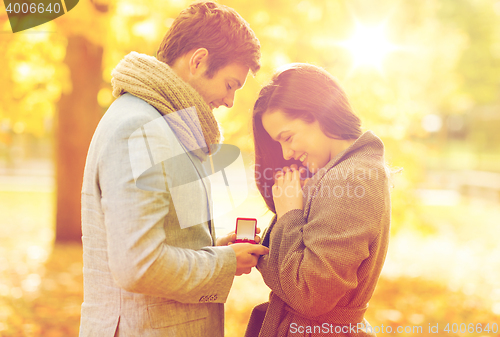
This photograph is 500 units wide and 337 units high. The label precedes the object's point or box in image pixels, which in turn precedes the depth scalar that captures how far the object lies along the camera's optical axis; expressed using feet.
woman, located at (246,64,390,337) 5.41
